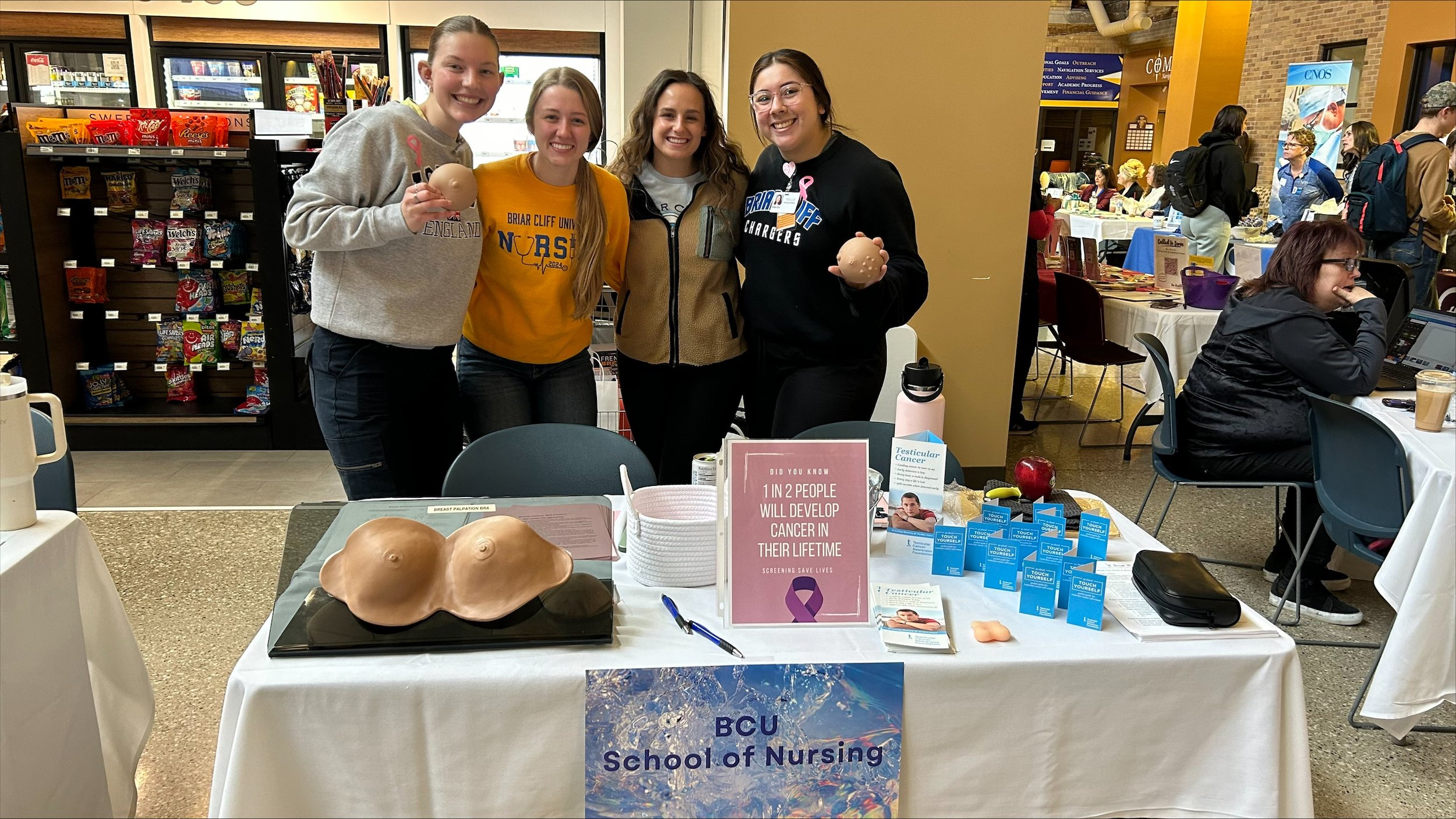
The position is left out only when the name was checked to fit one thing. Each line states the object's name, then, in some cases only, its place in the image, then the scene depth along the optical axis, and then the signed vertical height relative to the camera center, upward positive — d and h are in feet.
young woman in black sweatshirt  7.86 -0.63
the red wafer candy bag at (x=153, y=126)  14.78 +0.56
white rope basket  5.06 -1.93
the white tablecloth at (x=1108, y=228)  33.14 -1.34
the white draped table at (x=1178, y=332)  15.70 -2.29
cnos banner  36.86 +3.57
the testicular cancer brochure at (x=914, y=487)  5.72 -1.80
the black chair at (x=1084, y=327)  16.98 -2.48
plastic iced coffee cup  8.67 -1.79
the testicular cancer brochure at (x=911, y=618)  4.53 -2.10
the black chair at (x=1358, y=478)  8.78 -2.63
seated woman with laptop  10.12 -1.85
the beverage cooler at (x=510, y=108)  27.61 +1.81
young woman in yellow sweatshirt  7.75 -0.71
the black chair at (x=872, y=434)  7.46 -1.94
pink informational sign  4.69 -1.69
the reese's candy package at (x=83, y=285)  15.69 -1.96
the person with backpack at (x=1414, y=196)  20.53 +0.00
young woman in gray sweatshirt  7.26 -0.71
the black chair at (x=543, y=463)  7.06 -2.10
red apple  5.94 -1.77
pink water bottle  5.69 -1.27
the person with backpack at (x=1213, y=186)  22.13 +0.10
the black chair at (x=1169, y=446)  11.05 -2.93
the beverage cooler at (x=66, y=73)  26.18 +2.35
